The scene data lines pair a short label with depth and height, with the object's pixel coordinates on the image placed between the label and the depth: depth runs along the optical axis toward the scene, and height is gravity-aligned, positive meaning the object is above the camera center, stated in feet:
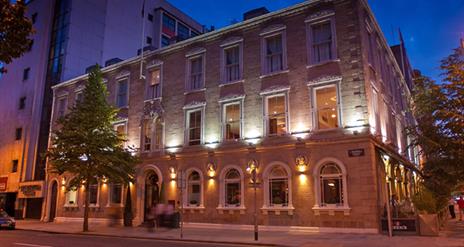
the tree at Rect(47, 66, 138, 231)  74.18 +10.50
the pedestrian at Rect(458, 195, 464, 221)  80.66 +0.05
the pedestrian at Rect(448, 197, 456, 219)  92.50 -1.44
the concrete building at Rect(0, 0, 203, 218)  115.75 +41.26
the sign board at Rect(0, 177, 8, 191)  123.26 +5.49
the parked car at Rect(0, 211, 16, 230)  78.11 -4.35
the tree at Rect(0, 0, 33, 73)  30.53 +13.78
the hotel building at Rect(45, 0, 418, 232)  60.29 +14.76
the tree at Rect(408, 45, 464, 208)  55.21 +11.47
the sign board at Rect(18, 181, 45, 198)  107.14 +3.21
